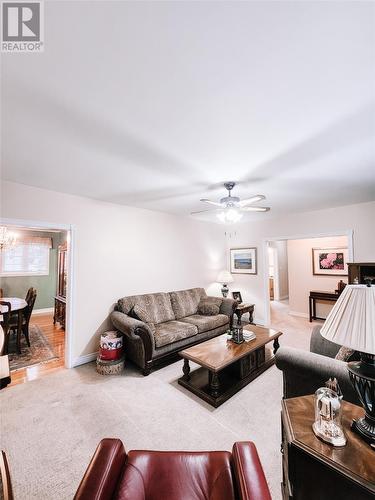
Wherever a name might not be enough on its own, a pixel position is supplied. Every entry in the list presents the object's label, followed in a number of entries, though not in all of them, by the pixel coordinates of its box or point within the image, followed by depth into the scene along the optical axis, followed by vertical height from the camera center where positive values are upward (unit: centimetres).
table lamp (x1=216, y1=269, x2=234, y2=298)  514 -46
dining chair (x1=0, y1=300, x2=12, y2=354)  324 -88
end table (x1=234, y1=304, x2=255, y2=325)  461 -112
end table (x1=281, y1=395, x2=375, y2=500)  88 -90
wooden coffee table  232 -138
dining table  325 -80
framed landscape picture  524 -1
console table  508 -95
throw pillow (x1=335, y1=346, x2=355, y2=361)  173 -80
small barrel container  293 -120
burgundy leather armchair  88 -103
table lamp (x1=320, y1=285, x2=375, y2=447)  91 -34
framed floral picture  514 -6
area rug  317 -150
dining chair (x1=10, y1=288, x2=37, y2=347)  379 -93
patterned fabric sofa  284 -104
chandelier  394 +47
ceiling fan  266 +69
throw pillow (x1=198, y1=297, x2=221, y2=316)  418 -93
